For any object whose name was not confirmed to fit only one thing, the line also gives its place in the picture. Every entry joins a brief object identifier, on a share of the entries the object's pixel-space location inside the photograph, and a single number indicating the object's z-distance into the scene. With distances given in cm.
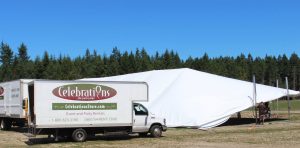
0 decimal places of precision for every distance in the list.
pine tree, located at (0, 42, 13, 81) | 11665
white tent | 3253
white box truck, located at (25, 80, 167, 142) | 2186
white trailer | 2798
